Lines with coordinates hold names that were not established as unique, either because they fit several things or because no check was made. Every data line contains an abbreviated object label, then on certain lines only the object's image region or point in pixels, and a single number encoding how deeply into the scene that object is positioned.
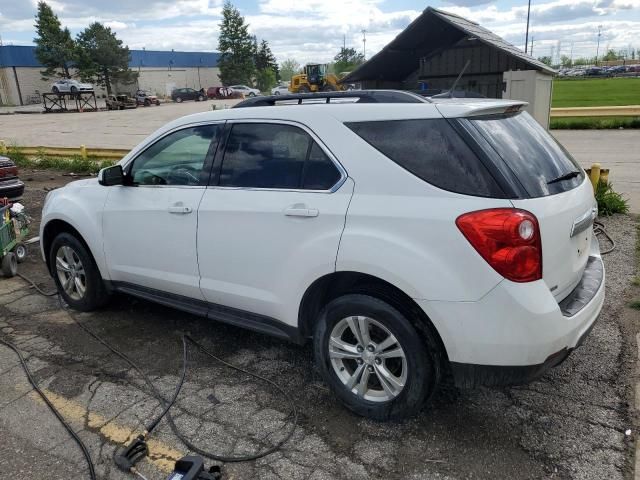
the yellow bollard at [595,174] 7.26
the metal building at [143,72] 62.47
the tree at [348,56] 102.80
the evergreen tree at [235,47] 76.81
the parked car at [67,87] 49.57
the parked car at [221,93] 62.97
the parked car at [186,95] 61.03
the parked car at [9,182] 7.66
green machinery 5.90
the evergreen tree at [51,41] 59.16
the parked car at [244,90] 64.37
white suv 2.57
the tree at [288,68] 130.74
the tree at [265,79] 81.19
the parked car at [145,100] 51.38
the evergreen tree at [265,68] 81.81
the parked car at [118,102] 47.38
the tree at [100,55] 61.50
